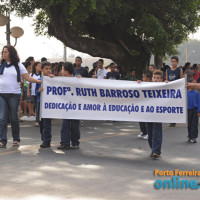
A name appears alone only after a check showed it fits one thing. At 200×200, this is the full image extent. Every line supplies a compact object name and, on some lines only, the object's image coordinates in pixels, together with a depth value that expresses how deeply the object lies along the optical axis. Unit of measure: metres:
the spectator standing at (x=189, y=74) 13.93
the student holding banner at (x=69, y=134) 9.23
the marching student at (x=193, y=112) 10.67
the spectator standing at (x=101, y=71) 16.70
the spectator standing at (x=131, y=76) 18.70
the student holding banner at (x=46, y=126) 9.42
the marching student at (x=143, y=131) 11.09
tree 20.86
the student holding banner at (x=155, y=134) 8.30
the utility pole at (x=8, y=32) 19.55
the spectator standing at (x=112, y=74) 15.71
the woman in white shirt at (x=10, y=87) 9.41
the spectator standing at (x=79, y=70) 14.02
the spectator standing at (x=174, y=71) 13.19
